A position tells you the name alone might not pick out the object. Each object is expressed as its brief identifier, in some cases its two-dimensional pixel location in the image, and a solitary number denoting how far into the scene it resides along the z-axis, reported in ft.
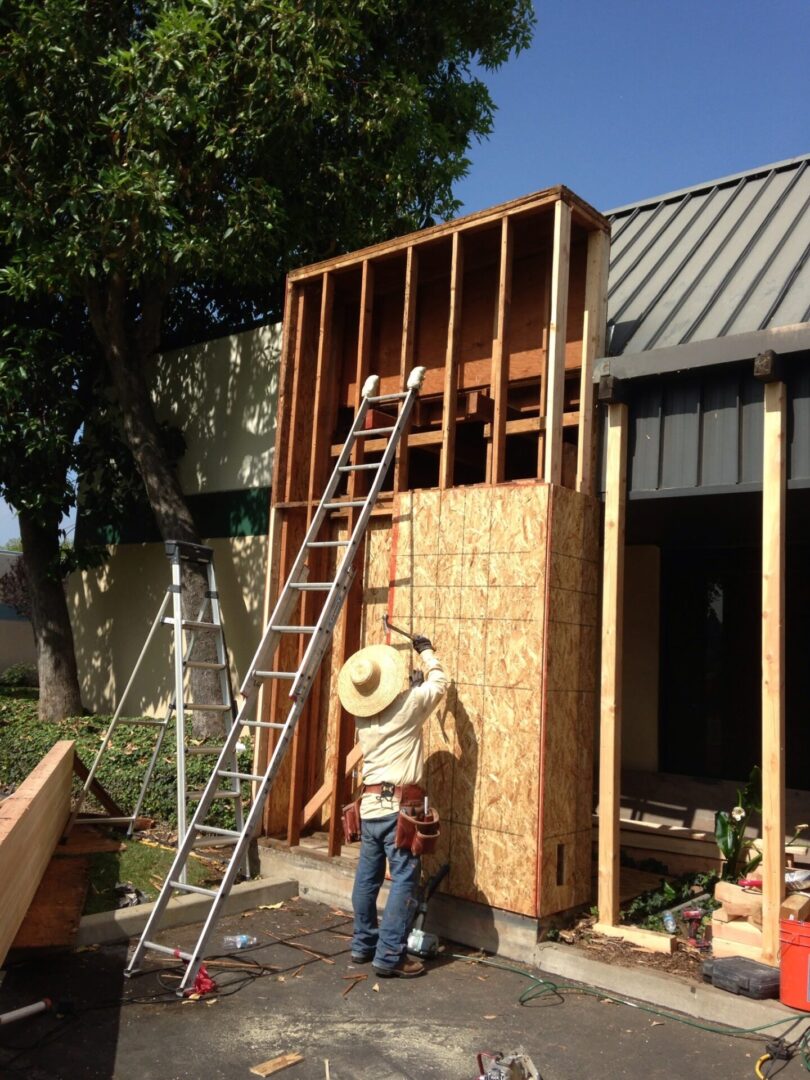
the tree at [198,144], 32.96
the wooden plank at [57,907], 20.33
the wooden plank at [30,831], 17.66
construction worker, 21.38
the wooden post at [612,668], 22.48
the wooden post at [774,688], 19.83
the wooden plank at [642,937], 21.17
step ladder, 26.15
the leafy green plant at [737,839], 23.84
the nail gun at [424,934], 21.77
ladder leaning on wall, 20.31
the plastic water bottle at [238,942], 22.38
